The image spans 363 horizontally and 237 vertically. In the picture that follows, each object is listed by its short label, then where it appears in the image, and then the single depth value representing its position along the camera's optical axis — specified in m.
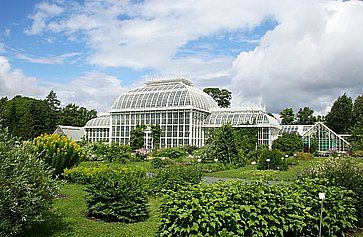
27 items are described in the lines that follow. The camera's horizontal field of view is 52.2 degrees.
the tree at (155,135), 41.88
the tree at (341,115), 58.00
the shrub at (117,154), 25.19
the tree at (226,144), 25.44
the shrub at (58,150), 15.03
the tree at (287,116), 64.75
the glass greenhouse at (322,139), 41.72
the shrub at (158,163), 22.40
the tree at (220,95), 64.62
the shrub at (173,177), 11.73
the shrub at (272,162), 21.97
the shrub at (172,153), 31.98
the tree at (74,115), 65.01
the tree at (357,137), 32.66
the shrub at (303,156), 31.17
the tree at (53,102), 68.94
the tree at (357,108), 56.39
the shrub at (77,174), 14.93
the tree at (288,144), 37.12
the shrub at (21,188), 6.04
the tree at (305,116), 66.31
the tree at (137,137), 41.31
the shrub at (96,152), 28.07
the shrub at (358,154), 30.16
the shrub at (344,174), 8.30
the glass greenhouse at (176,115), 42.03
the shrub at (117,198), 8.57
